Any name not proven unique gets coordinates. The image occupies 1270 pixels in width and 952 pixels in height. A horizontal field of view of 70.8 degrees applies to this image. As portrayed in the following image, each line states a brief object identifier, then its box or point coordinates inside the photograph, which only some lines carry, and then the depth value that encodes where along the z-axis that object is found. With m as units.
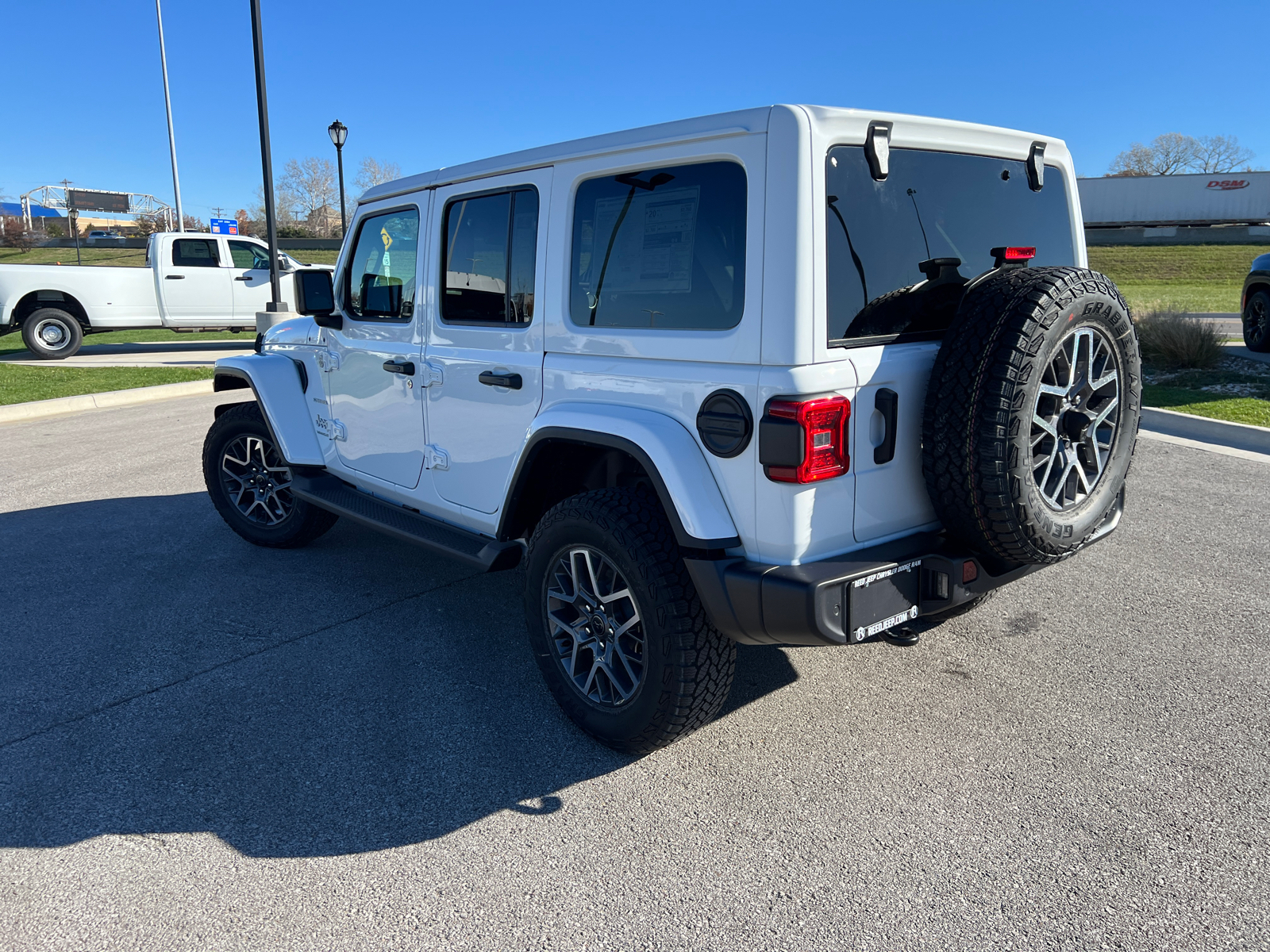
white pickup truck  15.12
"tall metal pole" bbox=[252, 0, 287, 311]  13.97
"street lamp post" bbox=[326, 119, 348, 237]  19.31
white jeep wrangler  2.62
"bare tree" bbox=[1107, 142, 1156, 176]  82.19
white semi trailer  50.81
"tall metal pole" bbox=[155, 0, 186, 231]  33.31
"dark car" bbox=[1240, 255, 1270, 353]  11.53
